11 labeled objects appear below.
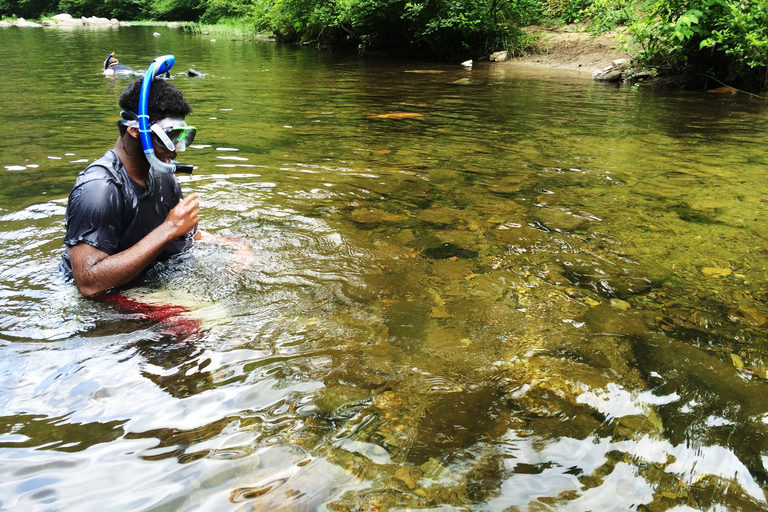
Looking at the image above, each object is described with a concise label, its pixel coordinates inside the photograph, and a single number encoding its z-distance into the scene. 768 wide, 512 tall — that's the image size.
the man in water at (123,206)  2.95
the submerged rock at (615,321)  3.01
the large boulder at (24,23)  48.81
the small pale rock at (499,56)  20.00
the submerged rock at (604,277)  3.48
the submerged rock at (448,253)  4.07
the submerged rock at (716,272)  3.64
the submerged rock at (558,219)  4.59
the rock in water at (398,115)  9.51
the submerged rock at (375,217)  4.83
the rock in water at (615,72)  14.46
